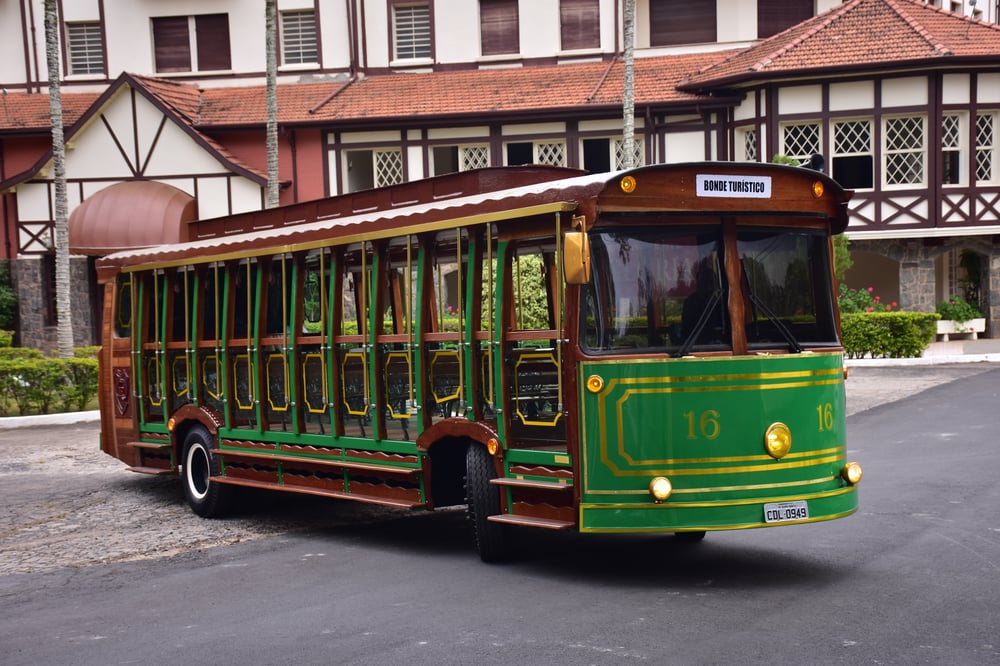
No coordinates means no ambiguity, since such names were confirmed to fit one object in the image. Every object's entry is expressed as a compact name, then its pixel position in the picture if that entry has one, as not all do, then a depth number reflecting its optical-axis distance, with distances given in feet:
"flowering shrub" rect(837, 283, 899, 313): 96.07
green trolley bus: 26.45
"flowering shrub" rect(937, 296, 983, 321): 101.86
